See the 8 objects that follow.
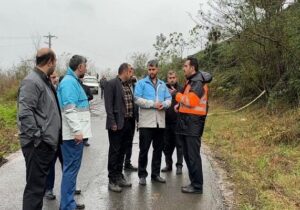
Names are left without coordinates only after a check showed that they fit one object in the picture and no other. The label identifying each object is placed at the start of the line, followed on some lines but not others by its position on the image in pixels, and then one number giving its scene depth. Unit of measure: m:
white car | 31.60
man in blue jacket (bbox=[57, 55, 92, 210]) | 4.58
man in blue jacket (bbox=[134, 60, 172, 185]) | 5.89
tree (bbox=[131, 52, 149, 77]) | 38.30
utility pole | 56.41
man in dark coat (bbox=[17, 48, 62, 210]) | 3.88
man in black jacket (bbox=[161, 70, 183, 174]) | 6.80
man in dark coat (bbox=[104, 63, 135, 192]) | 5.62
